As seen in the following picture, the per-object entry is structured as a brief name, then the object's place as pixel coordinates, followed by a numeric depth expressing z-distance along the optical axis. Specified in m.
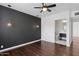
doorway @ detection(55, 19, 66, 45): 5.03
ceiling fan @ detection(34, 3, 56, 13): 2.41
